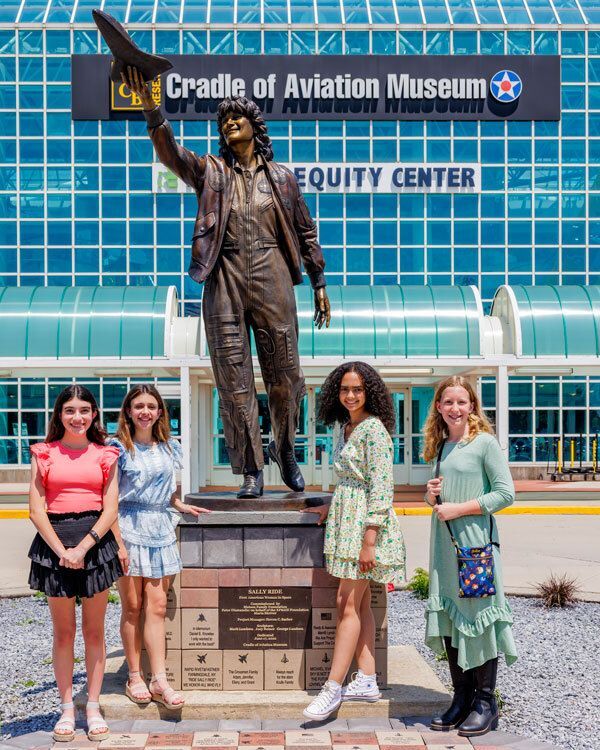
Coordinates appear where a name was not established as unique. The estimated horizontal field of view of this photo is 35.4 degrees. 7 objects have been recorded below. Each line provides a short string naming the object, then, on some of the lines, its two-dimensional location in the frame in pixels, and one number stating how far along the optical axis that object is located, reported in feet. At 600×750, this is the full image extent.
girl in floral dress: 15.60
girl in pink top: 14.78
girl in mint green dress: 15.20
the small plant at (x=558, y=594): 27.53
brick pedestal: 17.12
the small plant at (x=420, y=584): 29.24
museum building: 97.40
